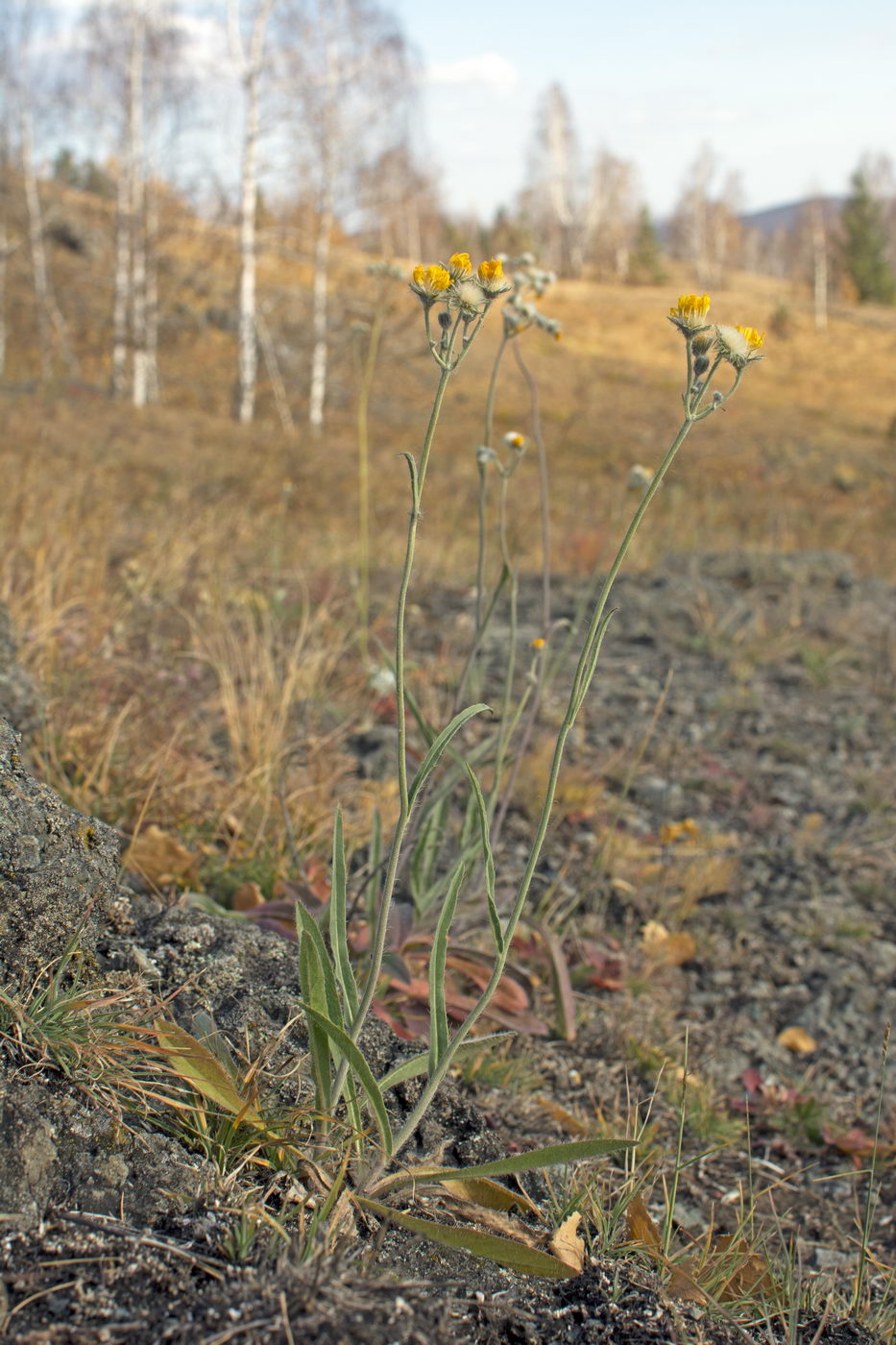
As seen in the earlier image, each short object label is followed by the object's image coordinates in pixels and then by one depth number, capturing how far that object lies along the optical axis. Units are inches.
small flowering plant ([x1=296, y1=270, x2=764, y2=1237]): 40.5
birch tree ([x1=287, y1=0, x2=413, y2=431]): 525.3
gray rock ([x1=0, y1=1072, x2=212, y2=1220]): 39.7
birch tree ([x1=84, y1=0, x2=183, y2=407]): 553.0
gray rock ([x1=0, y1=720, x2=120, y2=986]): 47.5
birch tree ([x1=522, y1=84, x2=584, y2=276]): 1772.9
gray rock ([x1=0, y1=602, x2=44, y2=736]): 85.5
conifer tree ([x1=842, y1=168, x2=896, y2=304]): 1829.5
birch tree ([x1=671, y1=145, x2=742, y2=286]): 1922.7
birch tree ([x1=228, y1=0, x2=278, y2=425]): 498.9
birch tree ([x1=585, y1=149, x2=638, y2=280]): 1882.4
